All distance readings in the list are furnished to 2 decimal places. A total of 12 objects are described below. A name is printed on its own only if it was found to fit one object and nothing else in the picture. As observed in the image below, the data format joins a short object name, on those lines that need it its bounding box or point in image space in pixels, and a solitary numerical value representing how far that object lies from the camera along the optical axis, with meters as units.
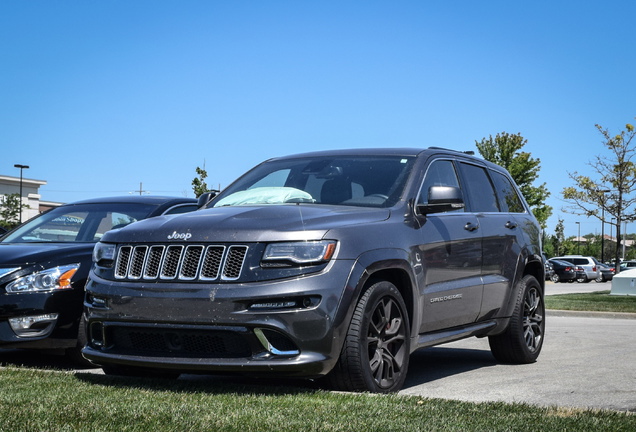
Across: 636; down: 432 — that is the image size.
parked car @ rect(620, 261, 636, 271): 70.06
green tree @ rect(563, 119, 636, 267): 33.59
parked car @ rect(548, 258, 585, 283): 49.03
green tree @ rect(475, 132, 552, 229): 46.84
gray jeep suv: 5.25
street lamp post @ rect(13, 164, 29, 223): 70.75
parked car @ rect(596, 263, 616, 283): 53.12
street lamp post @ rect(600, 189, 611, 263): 34.72
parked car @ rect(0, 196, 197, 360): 7.15
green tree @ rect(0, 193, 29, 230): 72.31
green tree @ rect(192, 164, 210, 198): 39.38
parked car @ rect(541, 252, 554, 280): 48.40
